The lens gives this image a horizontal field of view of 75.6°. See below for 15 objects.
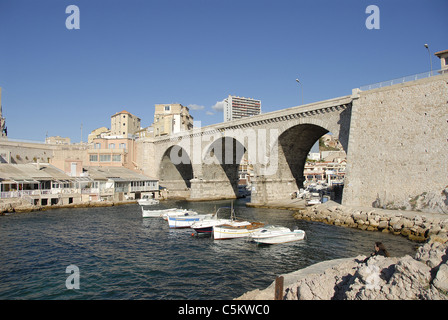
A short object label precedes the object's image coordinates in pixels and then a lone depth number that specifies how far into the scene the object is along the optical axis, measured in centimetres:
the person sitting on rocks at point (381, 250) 1052
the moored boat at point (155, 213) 3494
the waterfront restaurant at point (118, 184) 4938
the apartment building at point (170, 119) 7656
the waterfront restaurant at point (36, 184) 4091
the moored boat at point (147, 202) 4721
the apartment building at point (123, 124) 8969
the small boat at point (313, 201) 3774
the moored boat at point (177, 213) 3185
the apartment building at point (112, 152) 6344
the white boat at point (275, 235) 2178
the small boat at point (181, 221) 2898
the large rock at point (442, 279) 668
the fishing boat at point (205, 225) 2552
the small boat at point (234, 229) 2372
